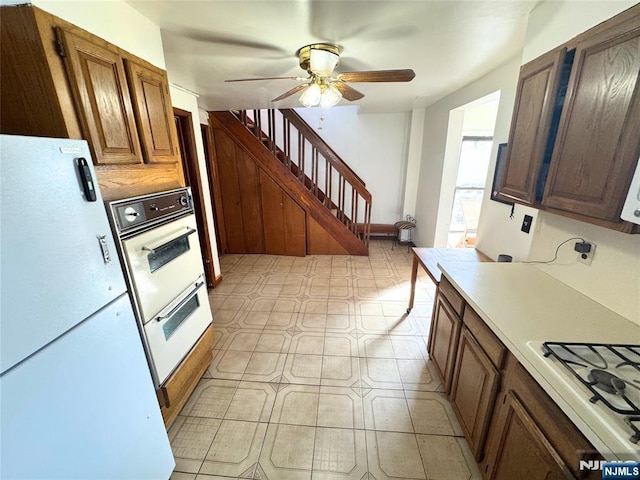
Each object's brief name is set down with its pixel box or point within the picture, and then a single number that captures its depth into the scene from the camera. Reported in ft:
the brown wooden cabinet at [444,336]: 5.34
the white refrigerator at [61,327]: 2.24
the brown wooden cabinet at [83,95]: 3.16
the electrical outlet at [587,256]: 4.25
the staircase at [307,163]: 13.33
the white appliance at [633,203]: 2.97
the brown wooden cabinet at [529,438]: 2.51
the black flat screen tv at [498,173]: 7.35
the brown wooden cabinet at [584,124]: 3.15
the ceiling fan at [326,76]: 5.84
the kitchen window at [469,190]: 13.78
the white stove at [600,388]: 2.21
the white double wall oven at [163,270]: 4.12
